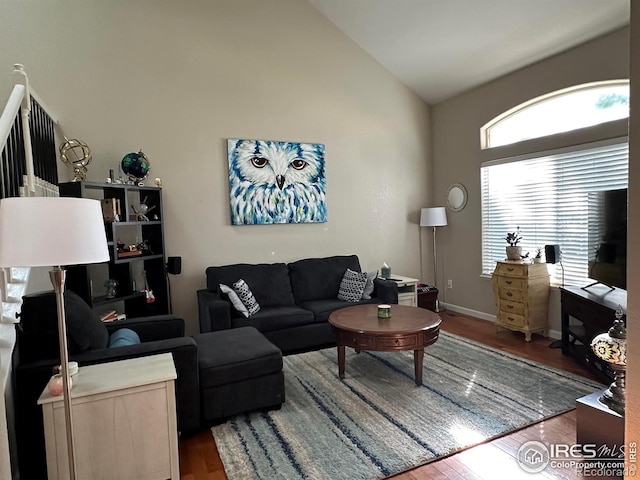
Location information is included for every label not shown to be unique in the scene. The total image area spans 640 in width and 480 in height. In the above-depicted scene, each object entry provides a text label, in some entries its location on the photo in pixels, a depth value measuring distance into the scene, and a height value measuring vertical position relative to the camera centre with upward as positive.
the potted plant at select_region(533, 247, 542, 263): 4.16 -0.44
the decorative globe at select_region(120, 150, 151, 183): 3.74 +0.63
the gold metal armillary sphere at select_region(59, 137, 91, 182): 3.49 +0.69
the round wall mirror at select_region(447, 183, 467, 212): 5.18 +0.29
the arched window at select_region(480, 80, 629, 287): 3.23 +0.35
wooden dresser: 4.05 -0.85
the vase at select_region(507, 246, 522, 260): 4.27 -0.39
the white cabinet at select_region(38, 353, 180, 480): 1.80 -0.92
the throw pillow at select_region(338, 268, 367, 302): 4.34 -0.71
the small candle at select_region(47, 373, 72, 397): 1.79 -0.70
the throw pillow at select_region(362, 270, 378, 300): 4.36 -0.74
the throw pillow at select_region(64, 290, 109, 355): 2.17 -0.54
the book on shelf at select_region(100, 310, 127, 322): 3.42 -0.75
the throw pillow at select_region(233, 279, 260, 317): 3.84 -0.69
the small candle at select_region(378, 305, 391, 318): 3.25 -0.75
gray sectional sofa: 3.73 -0.78
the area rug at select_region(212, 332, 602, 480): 2.16 -1.29
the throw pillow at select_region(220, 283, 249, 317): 3.74 -0.70
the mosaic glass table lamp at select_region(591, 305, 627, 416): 2.02 -0.75
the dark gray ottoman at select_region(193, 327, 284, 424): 2.48 -0.98
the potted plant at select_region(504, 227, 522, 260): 4.27 -0.35
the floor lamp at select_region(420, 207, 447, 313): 5.23 +0.03
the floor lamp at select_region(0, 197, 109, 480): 1.42 +0.01
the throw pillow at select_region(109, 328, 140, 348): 2.50 -0.71
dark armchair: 1.98 -0.68
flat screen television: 3.01 -0.20
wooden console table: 2.94 -0.83
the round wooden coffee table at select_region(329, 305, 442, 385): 2.90 -0.83
